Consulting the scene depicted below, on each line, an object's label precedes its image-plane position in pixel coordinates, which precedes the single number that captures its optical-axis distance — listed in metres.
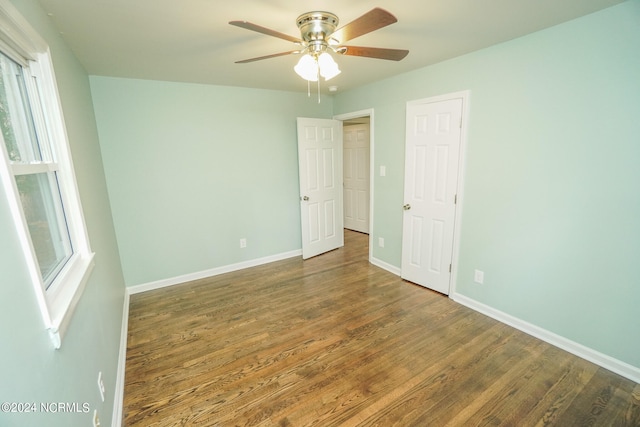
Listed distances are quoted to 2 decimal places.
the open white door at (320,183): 3.99
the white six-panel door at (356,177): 5.45
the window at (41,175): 0.96
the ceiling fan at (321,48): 1.65
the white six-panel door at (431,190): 2.78
